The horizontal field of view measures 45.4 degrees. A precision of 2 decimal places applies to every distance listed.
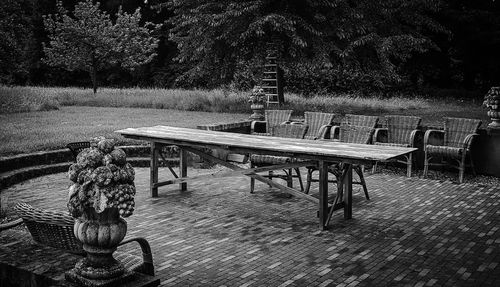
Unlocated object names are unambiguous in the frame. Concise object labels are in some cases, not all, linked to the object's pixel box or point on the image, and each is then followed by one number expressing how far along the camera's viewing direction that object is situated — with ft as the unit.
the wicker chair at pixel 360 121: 34.53
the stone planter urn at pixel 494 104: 32.58
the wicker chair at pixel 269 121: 36.58
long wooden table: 21.29
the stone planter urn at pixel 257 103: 39.11
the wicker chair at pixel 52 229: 13.67
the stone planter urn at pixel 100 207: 10.35
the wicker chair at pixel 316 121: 35.45
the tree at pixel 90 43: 82.53
